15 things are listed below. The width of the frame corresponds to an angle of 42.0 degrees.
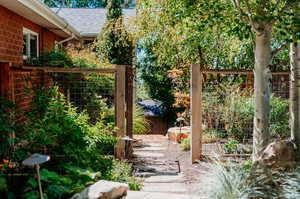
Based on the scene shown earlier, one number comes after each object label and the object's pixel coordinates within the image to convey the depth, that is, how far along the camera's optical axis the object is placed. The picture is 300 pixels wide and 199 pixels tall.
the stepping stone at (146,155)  7.86
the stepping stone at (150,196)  4.12
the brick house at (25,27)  6.61
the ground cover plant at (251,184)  3.77
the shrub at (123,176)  4.95
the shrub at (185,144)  8.32
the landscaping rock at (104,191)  3.73
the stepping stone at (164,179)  6.05
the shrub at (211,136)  8.09
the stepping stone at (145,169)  6.69
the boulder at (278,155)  4.36
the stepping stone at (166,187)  5.44
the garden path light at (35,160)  3.21
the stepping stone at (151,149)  8.58
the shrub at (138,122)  10.36
